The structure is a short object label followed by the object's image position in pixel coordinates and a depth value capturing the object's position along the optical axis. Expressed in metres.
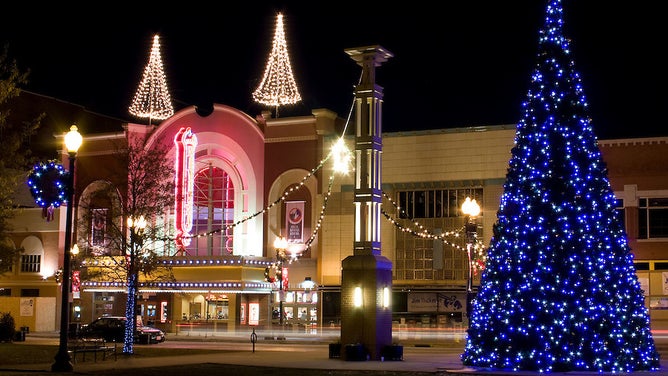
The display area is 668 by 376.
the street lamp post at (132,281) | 34.22
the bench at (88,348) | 30.50
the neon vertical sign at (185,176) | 57.28
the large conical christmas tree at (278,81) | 59.00
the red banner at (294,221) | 58.53
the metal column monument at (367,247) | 31.19
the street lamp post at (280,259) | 52.66
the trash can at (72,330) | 48.83
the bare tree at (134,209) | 35.03
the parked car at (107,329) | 48.19
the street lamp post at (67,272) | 25.96
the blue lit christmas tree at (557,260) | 24.44
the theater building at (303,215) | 51.84
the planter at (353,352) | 30.38
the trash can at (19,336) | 45.07
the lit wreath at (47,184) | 26.38
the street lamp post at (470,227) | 34.56
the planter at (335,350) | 31.69
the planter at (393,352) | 30.83
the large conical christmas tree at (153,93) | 64.44
